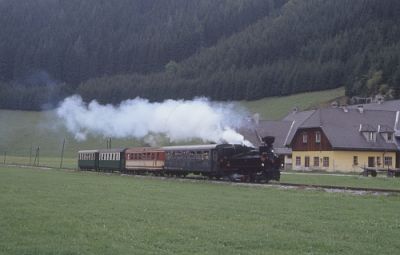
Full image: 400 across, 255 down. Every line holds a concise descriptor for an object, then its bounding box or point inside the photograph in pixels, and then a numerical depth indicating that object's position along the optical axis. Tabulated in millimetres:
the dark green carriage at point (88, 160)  65000
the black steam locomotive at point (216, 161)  38969
